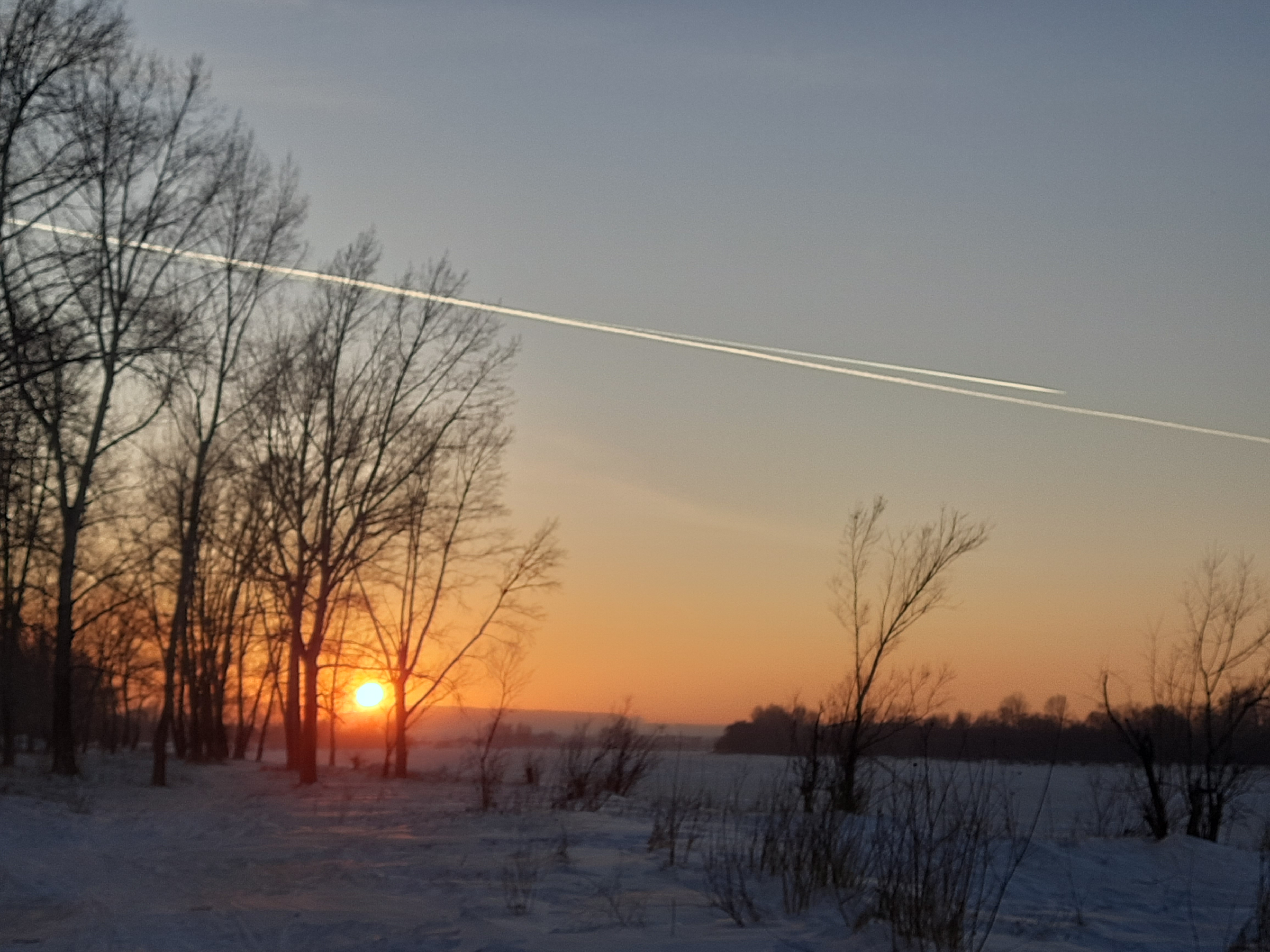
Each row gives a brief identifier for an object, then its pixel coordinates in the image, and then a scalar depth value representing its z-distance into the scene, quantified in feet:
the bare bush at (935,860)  24.97
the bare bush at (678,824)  42.34
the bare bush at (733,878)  29.78
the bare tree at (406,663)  113.50
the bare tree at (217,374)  83.35
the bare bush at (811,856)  31.58
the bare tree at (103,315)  61.26
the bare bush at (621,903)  30.73
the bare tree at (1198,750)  61.46
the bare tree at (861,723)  44.52
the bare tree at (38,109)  51.42
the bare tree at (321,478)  93.25
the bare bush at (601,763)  64.64
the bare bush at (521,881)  32.58
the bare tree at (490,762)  65.10
